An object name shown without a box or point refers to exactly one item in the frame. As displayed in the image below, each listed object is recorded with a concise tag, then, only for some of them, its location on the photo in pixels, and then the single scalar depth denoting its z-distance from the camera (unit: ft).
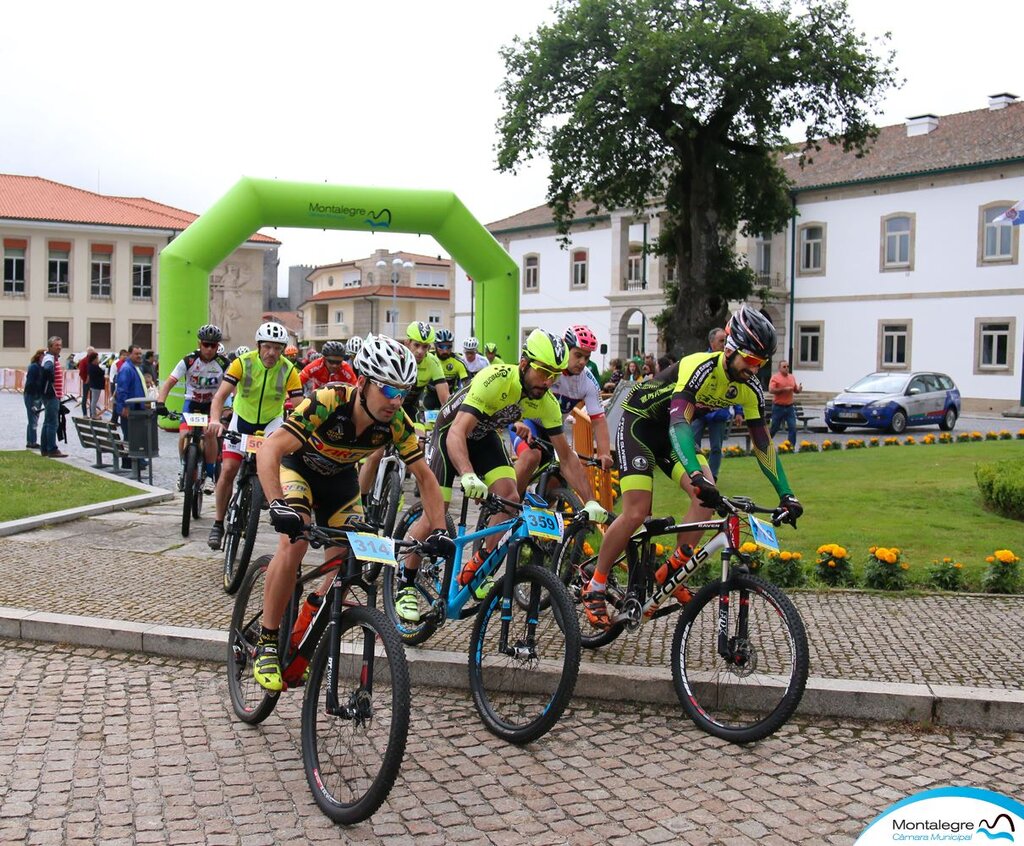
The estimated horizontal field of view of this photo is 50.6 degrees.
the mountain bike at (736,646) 17.02
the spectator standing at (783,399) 70.13
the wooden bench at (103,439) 52.48
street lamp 125.92
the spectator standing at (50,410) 58.39
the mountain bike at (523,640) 16.99
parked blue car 96.37
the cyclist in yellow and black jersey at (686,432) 19.40
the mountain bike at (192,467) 34.50
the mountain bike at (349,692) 13.80
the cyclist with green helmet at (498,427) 21.17
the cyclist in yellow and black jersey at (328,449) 16.28
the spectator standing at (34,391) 60.39
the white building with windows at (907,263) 138.10
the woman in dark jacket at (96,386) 86.43
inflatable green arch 65.21
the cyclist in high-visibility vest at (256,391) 31.04
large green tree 107.04
